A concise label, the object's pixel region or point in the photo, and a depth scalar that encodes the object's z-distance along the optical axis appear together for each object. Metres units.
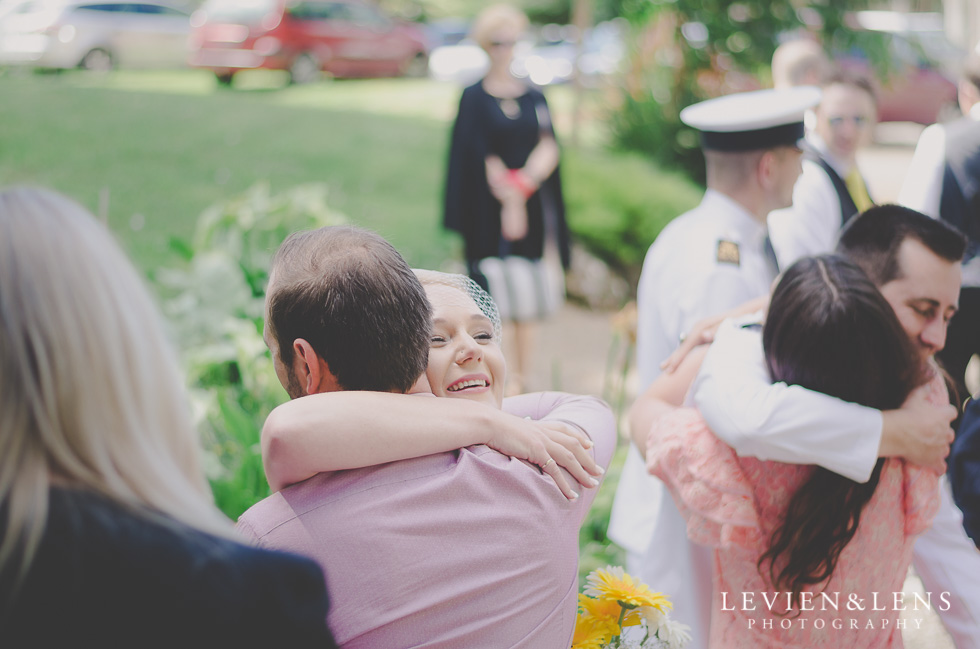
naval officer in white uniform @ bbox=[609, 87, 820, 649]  2.41
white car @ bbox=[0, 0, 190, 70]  13.78
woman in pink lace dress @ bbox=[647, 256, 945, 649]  1.57
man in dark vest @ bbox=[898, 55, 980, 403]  3.35
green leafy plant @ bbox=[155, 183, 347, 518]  3.02
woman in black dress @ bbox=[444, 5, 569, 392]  4.87
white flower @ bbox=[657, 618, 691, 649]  1.49
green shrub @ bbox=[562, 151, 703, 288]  6.82
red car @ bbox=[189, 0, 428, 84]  14.56
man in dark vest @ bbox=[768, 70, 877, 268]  3.17
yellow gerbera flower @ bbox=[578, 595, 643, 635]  1.51
